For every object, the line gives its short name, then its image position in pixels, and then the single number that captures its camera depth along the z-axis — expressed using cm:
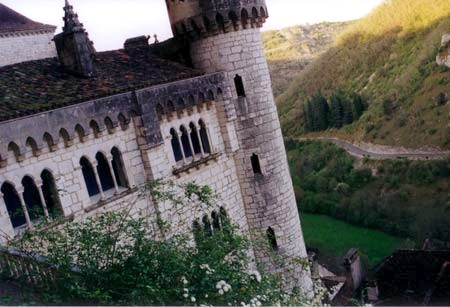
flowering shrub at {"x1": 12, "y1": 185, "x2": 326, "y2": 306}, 809
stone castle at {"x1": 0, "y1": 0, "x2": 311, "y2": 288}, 1143
